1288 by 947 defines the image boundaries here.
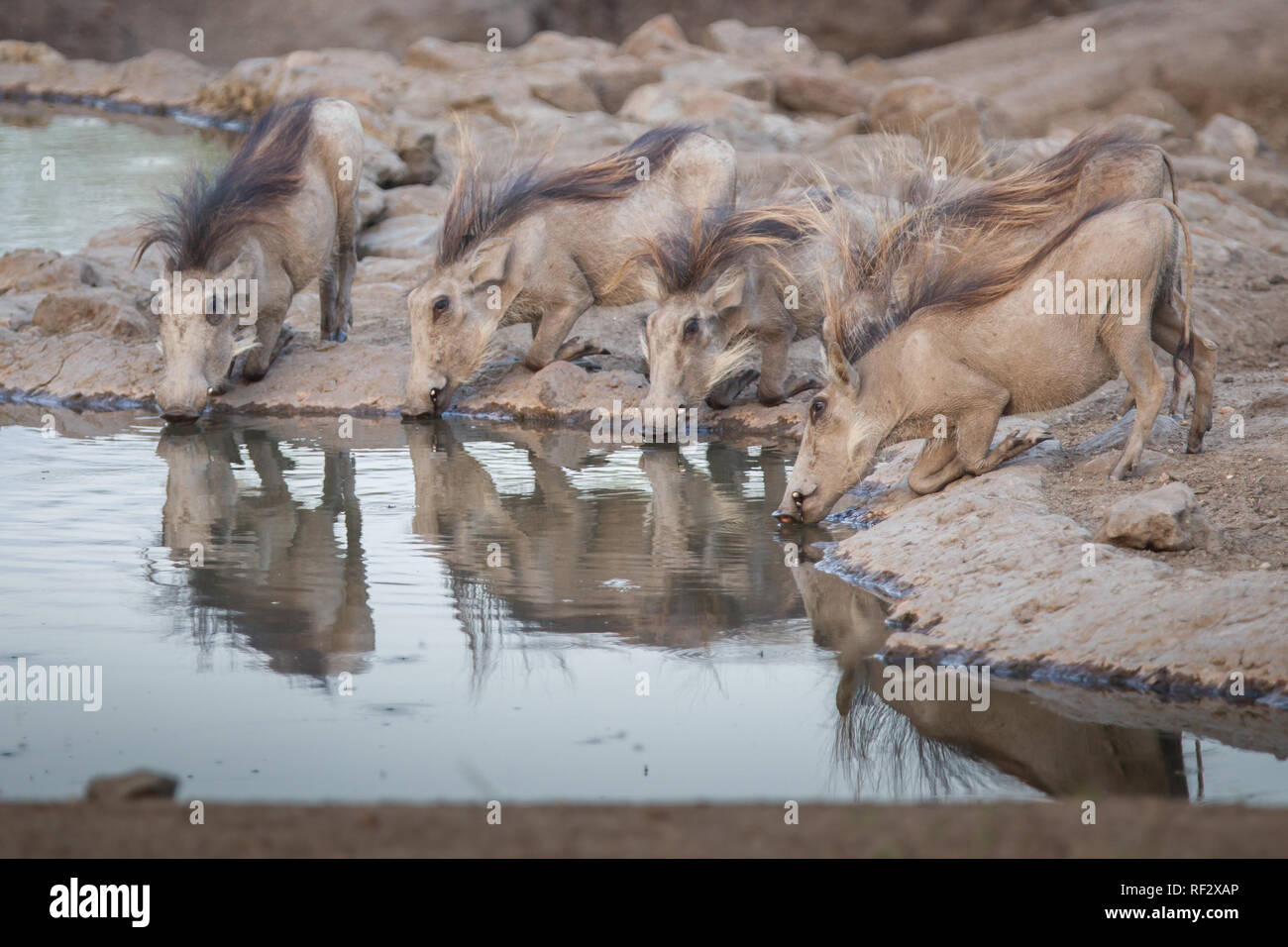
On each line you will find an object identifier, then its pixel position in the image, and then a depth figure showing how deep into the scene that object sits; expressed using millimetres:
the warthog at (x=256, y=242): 8992
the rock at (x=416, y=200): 13891
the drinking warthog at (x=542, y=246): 9062
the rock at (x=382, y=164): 14711
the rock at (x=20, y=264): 11375
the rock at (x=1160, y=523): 5066
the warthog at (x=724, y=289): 8375
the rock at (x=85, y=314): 10375
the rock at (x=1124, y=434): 6648
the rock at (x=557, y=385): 9234
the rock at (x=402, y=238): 12758
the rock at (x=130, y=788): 3135
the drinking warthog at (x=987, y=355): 6027
